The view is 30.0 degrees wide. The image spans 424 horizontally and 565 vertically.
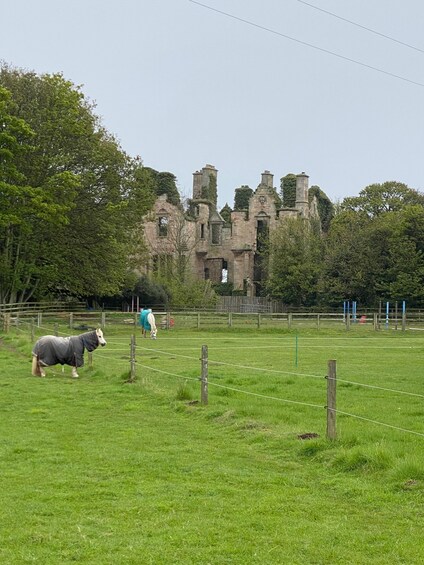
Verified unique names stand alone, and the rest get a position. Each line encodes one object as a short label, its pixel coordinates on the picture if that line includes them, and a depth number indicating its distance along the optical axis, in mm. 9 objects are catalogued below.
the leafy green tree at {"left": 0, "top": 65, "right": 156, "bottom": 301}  41219
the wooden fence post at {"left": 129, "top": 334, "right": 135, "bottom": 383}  16906
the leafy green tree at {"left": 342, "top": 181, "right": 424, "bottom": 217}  75250
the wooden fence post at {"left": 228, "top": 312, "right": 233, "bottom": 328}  42844
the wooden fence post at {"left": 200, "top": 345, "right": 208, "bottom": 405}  13641
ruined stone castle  72562
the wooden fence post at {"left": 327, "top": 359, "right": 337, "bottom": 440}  10055
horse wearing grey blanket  18422
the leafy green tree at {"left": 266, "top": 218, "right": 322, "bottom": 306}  64750
